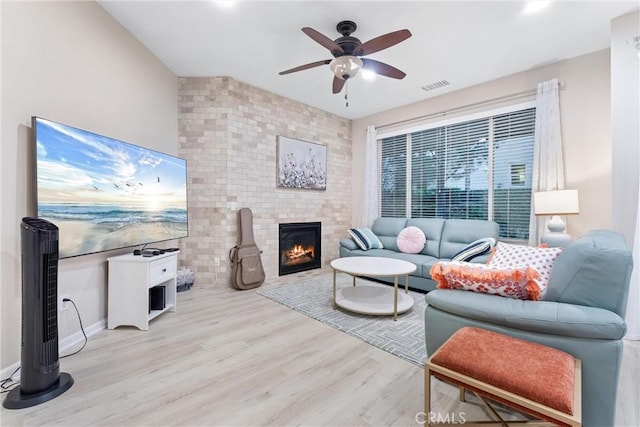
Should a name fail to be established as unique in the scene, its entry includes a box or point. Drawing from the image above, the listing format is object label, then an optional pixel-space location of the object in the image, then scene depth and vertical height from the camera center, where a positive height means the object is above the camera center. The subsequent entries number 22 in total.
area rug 2.20 -1.10
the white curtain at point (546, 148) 3.26 +0.72
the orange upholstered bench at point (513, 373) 1.00 -0.68
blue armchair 1.26 -0.53
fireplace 4.47 -0.66
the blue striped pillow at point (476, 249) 3.38 -0.50
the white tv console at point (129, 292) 2.47 -0.75
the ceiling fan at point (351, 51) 2.30 +1.41
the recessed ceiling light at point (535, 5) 2.33 +1.74
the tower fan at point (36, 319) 1.57 -0.64
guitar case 3.74 -0.70
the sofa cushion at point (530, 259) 1.73 -0.35
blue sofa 3.63 -0.49
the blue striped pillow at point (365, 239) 4.47 -0.51
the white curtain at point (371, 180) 5.22 +0.53
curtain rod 3.58 +1.50
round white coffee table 2.77 -1.02
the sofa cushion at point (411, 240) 4.15 -0.49
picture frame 4.43 +0.74
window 3.70 +0.57
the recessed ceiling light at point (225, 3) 2.34 +1.75
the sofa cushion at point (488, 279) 1.53 -0.42
